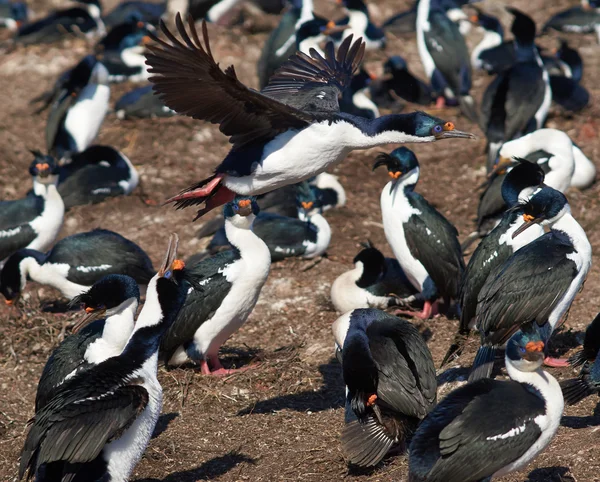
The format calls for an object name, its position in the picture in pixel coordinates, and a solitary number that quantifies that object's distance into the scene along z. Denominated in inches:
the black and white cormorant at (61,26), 1214.9
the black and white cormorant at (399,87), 1045.8
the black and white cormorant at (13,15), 1321.4
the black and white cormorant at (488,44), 1127.6
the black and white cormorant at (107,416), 413.1
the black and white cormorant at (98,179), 883.4
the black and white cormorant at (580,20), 1208.8
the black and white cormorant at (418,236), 666.2
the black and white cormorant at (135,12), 1310.3
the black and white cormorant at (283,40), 1036.5
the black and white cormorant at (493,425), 398.3
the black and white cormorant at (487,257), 593.0
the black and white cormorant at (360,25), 1178.0
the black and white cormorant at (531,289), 526.3
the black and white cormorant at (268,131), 469.4
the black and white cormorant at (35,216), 782.5
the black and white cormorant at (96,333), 498.9
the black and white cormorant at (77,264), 697.0
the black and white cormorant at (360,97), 986.7
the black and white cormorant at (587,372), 471.8
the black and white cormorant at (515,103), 882.8
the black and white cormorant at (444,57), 1023.1
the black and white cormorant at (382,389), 468.8
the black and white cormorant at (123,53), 1146.7
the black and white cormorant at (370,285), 669.3
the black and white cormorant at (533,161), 757.9
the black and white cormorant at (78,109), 983.6
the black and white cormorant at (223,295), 589.9
